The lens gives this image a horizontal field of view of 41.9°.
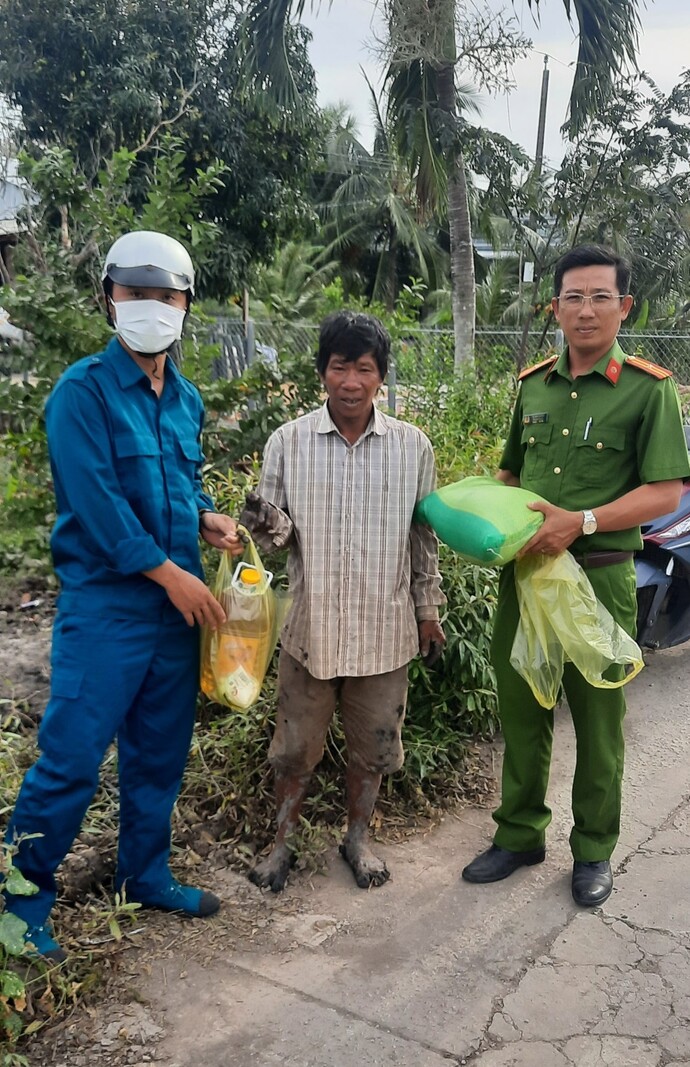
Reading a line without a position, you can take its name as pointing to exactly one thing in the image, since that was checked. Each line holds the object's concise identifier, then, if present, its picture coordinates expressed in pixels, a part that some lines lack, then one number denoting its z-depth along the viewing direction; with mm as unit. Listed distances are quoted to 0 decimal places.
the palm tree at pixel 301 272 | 14647
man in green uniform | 2564
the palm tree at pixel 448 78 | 7035
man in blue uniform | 2195
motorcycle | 4039
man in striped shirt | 2518
